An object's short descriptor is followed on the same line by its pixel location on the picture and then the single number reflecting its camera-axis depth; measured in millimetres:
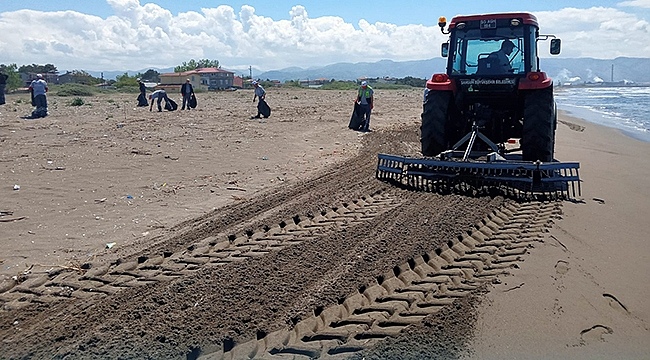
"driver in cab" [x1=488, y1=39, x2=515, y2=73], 8391
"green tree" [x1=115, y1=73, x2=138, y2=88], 54088
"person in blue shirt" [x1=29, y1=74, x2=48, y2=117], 17406
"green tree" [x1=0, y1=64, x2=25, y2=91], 41406
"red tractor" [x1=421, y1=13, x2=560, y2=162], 7801
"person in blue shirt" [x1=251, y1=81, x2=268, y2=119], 17388
